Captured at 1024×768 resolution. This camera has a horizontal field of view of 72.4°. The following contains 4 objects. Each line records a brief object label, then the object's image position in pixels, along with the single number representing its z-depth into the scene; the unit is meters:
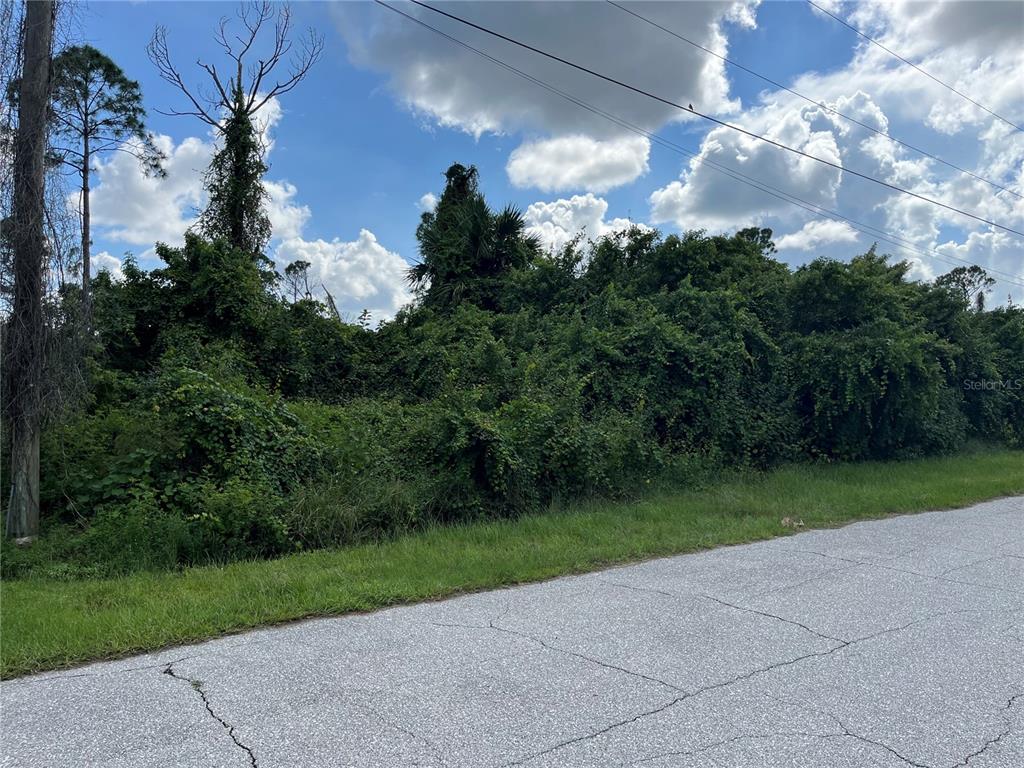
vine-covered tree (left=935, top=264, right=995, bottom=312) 20.45
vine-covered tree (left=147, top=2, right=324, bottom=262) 19.55
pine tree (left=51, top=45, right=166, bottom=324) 24.03
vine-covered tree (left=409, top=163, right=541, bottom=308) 22.36
